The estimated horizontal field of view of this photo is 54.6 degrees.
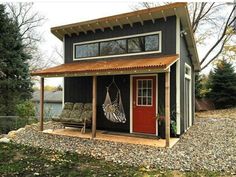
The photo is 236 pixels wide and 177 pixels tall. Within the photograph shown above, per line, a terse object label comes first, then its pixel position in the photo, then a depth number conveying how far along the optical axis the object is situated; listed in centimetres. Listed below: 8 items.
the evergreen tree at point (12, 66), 1267
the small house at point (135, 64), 698
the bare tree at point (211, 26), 1678
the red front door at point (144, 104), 739
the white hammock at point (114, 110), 741
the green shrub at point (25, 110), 1153
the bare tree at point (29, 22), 2205
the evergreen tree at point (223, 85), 1741
